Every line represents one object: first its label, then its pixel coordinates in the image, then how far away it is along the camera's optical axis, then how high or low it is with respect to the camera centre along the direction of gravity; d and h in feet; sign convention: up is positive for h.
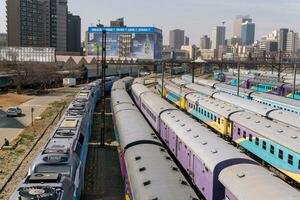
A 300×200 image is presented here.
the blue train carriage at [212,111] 110.13 -15.85
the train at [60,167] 47.85 -15.73
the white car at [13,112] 166.30 -23.21
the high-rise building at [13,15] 650.84 +62.93
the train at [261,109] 101.25 -13.98
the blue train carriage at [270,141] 72.49 -16.17
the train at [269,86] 196.65 -13.52
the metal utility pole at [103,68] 112.78 -3.13
